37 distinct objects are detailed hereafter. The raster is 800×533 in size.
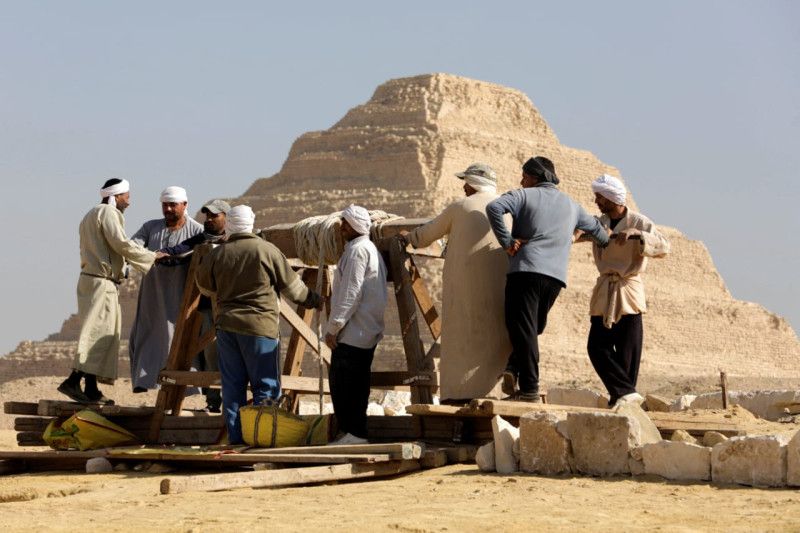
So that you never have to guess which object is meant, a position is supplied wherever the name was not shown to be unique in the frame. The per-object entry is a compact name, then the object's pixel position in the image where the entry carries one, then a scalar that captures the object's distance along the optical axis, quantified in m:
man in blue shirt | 12.73
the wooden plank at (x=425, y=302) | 14.75
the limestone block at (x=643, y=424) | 11.48
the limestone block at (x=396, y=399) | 27.95
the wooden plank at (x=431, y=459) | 12.24
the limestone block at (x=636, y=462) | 11.07
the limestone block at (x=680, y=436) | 12.25
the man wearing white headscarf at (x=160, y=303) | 15.70
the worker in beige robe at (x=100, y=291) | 15.03
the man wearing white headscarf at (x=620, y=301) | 13.57
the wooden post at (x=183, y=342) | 14.95
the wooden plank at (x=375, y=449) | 11.95
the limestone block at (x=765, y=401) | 20.50
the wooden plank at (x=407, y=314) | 14.41
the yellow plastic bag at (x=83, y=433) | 14.42
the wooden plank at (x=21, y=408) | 15.09
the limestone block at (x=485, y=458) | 11.84
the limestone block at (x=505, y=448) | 11.70
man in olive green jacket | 13.45
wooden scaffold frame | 14.47
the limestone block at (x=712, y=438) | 12.09
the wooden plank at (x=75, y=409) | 14.62
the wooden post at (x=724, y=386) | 19.98
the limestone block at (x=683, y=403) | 22.34
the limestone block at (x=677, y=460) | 10.75
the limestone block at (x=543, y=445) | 11.37
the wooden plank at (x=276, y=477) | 11.17
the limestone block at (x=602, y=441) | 11.13
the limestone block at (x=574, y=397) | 22.94
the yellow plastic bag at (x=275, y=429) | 13.18
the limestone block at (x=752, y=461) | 10.36
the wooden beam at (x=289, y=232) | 14.75
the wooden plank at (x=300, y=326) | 14.79
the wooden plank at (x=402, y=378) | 14.21
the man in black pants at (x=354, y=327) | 13.04
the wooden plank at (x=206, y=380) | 14.54
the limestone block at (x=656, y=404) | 18.82
